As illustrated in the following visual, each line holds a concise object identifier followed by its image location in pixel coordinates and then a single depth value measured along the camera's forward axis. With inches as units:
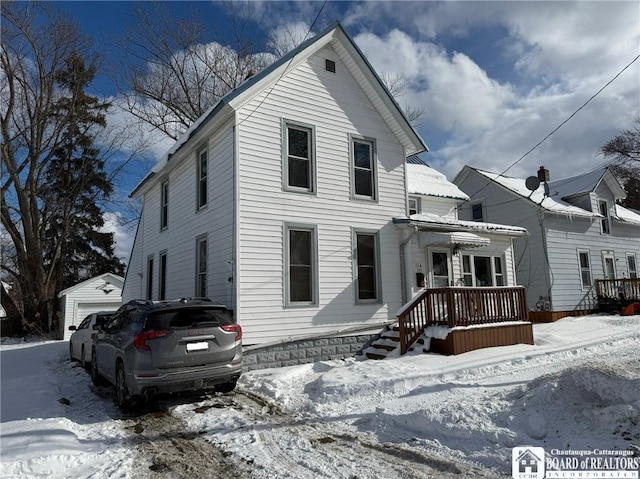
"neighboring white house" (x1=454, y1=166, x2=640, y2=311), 797.9
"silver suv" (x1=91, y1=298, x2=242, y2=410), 261.7
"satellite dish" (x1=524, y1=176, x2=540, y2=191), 777.6
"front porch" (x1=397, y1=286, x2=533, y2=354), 405.4
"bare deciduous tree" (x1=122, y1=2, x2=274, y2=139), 1019.3
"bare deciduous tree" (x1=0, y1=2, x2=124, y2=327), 1074.7
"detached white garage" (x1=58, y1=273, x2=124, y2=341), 966.4
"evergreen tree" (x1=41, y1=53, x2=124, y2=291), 1168.8
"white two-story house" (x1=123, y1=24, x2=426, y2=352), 417.4
